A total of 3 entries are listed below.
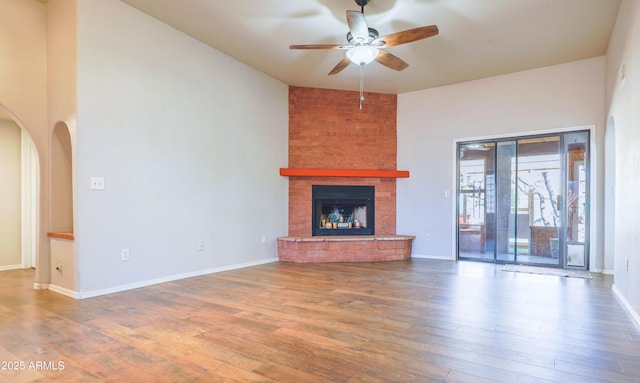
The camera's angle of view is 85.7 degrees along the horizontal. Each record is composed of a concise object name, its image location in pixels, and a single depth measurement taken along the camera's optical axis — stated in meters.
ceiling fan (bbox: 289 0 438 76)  3.03
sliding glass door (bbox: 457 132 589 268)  4.89
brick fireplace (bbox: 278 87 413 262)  5.68
